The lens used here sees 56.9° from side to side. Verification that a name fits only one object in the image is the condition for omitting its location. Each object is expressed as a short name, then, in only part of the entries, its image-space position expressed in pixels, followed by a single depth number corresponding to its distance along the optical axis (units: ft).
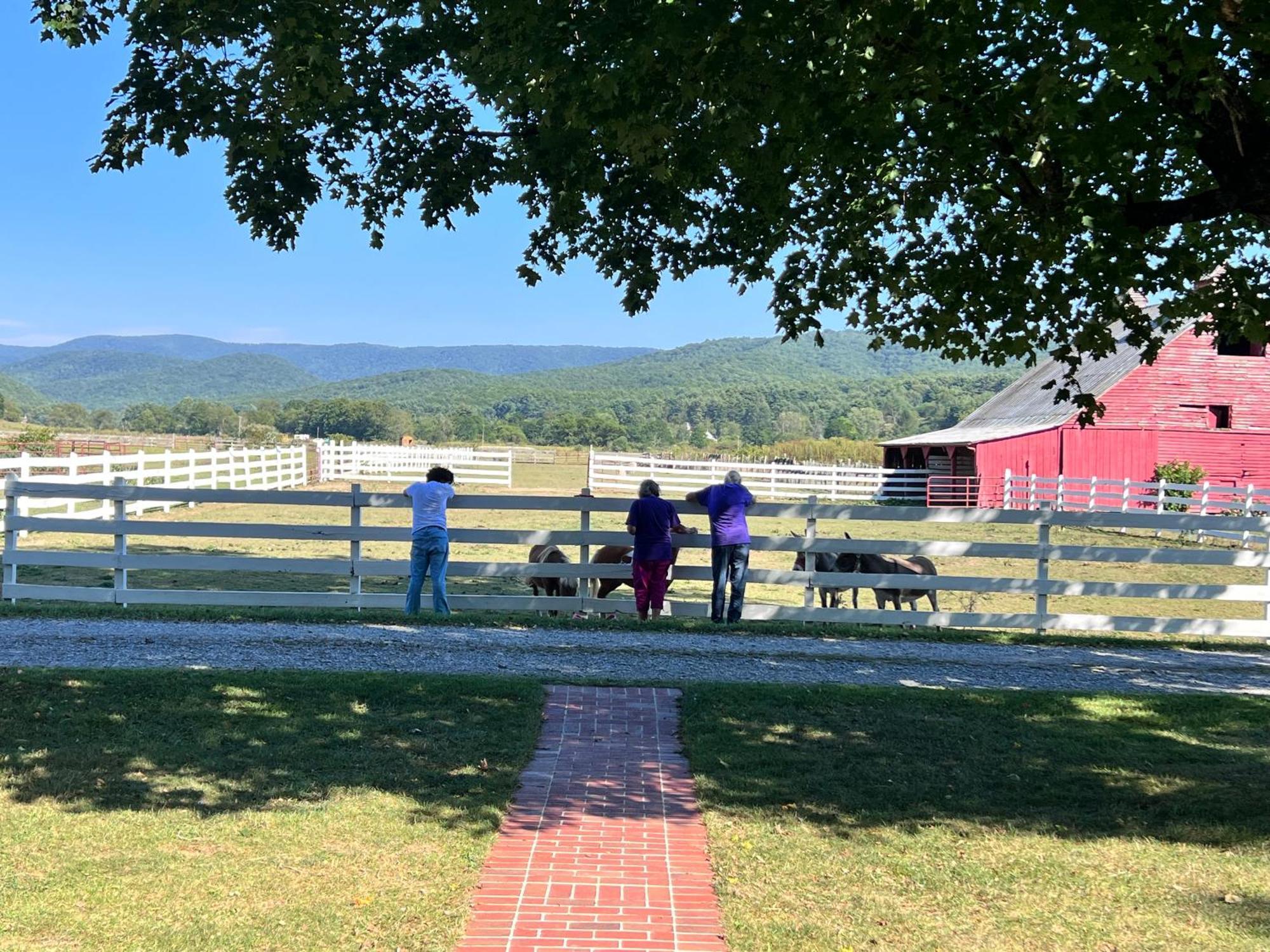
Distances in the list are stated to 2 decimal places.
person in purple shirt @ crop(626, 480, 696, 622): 38.52
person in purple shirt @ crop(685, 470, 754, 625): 38.45
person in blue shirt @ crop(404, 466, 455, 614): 38.42
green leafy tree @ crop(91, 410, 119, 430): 516.86
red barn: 119.03
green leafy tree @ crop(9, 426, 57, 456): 150.10
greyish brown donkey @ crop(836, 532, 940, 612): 44.55
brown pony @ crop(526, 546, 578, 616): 42.52
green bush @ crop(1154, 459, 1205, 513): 112.57
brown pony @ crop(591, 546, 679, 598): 43.19
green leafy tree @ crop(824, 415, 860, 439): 552.29
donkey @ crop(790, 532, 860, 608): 45.29
